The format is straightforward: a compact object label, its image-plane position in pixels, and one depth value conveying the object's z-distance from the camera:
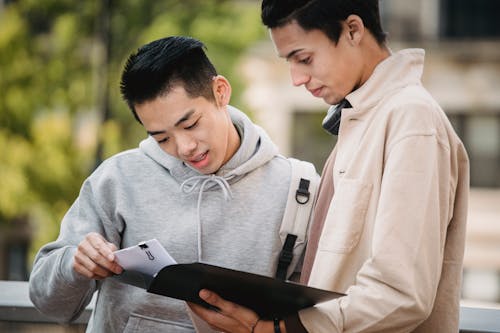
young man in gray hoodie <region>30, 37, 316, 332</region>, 2.83
